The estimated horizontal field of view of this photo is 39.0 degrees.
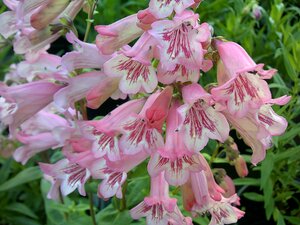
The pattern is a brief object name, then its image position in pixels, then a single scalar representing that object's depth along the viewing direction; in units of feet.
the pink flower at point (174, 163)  0.67
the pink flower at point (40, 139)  1.01
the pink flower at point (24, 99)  0.83
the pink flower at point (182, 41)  0.63
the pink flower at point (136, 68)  0.65
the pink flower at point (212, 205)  0.74
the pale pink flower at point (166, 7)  0.62
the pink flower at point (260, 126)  0.67
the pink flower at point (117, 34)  0.70
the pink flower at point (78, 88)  0.76
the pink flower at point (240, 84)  0.63
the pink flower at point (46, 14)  0.76
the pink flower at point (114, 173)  0.72
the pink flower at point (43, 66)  0.92
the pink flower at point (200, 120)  0.65
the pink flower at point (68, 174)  0.79
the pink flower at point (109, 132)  0.69
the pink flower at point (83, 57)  0.75
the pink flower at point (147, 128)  0.66
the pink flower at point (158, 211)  0.74
